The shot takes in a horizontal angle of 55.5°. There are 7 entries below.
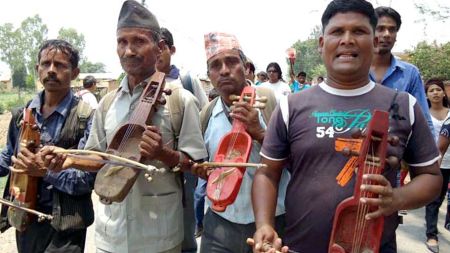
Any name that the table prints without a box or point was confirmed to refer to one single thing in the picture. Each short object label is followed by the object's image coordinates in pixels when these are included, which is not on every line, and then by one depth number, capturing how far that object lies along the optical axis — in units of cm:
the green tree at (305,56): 7654
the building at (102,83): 3972
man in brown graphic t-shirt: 180
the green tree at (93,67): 9528
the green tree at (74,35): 8206
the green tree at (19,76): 7656
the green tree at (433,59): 1789
